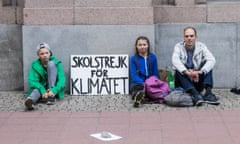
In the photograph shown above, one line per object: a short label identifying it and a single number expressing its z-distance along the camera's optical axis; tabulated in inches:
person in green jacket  345.7
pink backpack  340.8
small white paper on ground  269.6
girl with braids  358.0
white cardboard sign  369.1
